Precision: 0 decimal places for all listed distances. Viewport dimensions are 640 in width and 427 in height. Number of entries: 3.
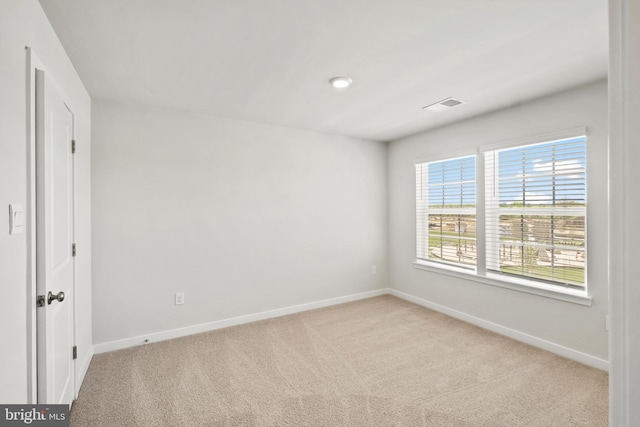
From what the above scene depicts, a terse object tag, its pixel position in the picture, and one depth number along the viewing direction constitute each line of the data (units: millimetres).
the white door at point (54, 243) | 1426
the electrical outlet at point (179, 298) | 3189
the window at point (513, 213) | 2732
